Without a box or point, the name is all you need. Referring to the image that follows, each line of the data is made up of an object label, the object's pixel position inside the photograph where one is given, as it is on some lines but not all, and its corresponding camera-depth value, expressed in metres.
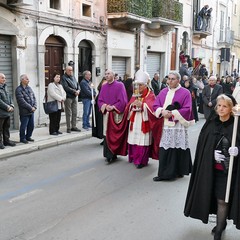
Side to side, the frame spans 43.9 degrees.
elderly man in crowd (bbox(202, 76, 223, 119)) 8.67
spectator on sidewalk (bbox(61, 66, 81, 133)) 8.52
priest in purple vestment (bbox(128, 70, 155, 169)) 5.63
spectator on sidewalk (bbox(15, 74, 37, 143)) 7.17
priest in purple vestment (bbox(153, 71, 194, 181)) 4.95
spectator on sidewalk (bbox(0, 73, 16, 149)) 6.68
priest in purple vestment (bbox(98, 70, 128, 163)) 6.03
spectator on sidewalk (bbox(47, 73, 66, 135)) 8.01
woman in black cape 3.07
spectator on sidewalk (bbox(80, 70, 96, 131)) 9.07
